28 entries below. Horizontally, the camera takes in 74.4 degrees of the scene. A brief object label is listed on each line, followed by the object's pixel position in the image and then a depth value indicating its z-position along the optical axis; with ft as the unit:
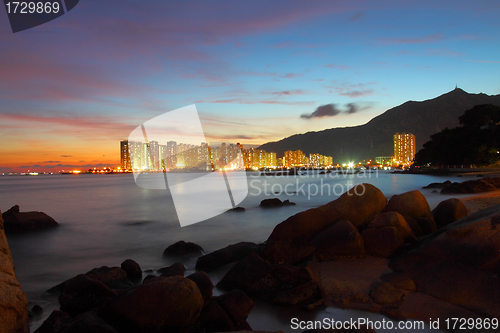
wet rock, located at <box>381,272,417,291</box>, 20.80
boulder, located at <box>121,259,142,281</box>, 29.36
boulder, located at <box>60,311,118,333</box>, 15.98
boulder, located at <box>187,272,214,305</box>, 19.55
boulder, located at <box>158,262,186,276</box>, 27.30
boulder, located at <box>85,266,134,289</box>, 25.80
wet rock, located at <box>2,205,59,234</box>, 52.85
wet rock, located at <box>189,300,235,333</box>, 17.88
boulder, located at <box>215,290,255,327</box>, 19.07
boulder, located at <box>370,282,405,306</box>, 19.90
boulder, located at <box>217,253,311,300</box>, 22.82
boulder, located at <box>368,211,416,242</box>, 28.86
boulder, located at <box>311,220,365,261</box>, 27.66
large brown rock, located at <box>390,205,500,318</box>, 18.78
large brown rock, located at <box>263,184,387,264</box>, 32.41
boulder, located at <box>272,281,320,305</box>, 21.31
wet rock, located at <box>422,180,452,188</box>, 112.64
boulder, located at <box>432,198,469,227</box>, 36.70
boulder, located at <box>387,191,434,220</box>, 35.76
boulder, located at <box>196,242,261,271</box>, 30.86
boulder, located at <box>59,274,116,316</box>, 21.12
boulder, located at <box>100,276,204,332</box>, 16.71
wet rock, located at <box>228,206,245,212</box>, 80.58
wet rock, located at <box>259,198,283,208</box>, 83.25
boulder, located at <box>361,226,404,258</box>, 27.27
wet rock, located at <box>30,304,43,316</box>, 23.16
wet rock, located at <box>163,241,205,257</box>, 37.14
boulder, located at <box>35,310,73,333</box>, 18.26
